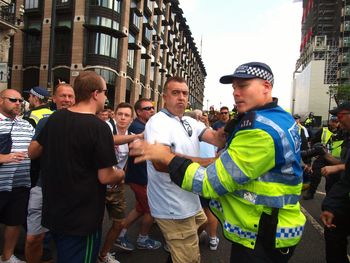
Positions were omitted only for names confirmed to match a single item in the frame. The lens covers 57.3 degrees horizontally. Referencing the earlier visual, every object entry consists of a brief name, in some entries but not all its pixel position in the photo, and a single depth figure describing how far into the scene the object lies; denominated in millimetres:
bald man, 3744
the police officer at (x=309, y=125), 14812
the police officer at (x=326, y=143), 6836
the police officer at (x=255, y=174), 1820
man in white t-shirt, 2664
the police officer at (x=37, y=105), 4125
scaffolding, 72625
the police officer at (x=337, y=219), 3203
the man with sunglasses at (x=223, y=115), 7646
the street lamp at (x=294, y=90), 94538
